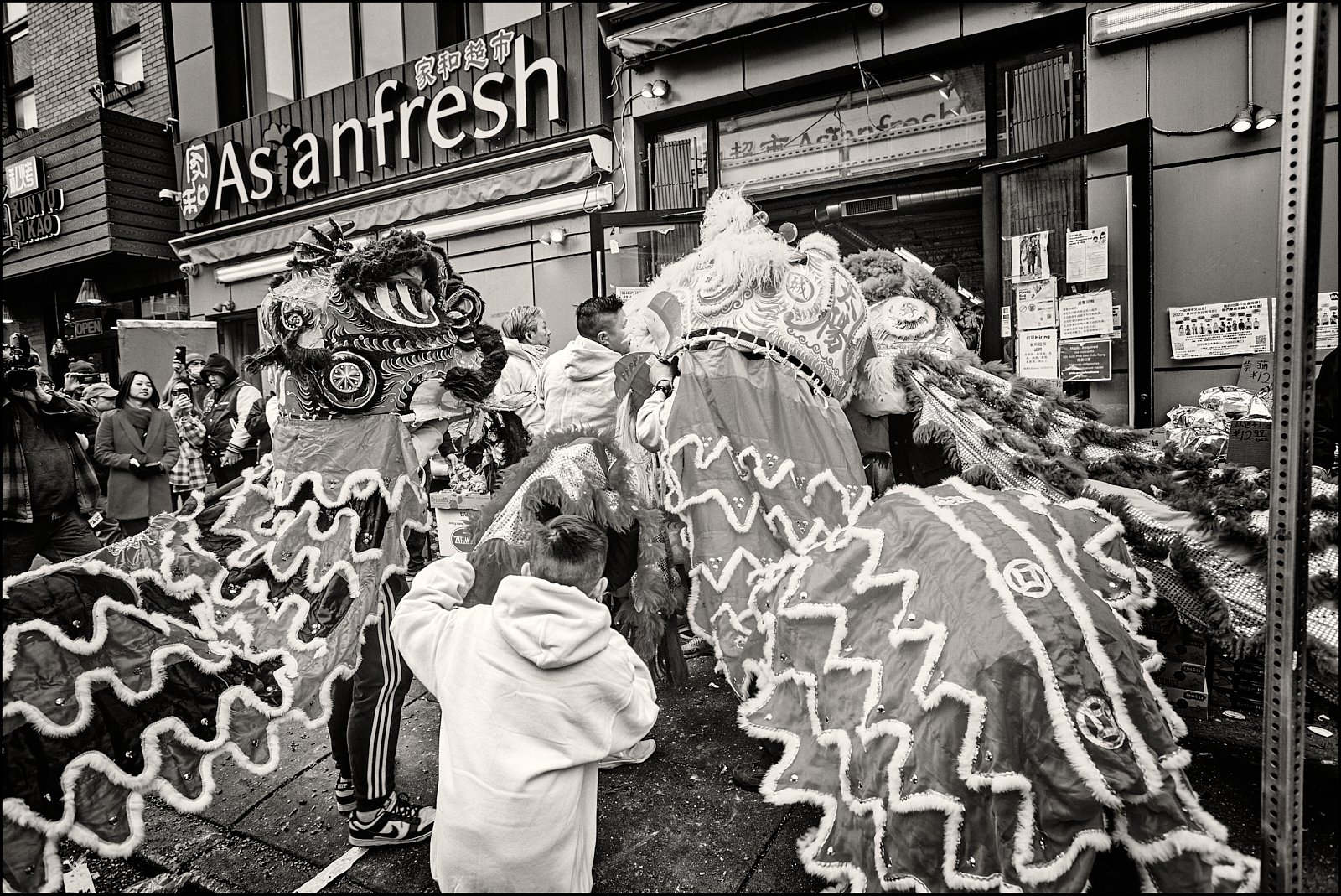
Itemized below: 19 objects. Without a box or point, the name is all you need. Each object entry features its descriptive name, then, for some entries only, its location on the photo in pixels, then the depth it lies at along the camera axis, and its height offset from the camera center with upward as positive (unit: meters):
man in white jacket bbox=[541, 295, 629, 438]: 4.14 +0.13
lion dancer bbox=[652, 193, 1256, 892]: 1.57 -0.69
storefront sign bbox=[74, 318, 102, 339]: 12.57 +1.63
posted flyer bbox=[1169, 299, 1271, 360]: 4.99 +0.38
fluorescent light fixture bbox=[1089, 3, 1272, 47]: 4.97 +2.49
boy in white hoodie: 1.76 -0.76
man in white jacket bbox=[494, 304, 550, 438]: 3.85 +0.33
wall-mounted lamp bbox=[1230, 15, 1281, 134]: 4.93 +1.72
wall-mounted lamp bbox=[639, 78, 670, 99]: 7.25 +3.02
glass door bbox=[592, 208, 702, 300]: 6.95 +1.52
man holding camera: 3.76 -0.23
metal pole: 1.49 -0.14
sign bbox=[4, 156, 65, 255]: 11.75 +3.50
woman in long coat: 5.66 -0.22
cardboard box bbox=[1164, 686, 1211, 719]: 2.92 -1.21
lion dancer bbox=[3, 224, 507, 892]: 1.83 -0.49
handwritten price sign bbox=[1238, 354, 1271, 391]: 4.71 +0.07
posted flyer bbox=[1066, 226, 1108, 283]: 5.17 +0.92
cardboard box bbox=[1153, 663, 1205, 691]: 2.89 -1.10
